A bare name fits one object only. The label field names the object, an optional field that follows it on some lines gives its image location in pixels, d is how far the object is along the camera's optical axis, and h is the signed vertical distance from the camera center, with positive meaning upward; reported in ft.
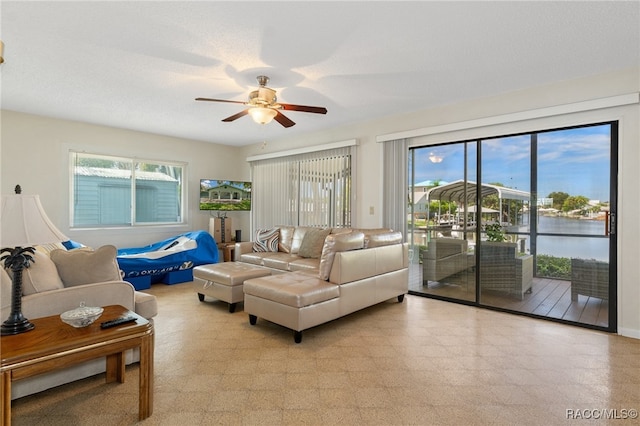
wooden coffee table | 4.63 -2.13
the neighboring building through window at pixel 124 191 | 17.16 +1.26
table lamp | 5.24 -0.37
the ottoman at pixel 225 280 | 12.03 -2.52
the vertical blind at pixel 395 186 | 14.96 +1.38
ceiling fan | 10.01 +3.39
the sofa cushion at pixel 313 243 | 15.43 -1.36
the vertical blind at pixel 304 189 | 17.37 +1.48
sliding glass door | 10.70 -0.24
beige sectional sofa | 9.54 -2.26
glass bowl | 5.66 -1.82
